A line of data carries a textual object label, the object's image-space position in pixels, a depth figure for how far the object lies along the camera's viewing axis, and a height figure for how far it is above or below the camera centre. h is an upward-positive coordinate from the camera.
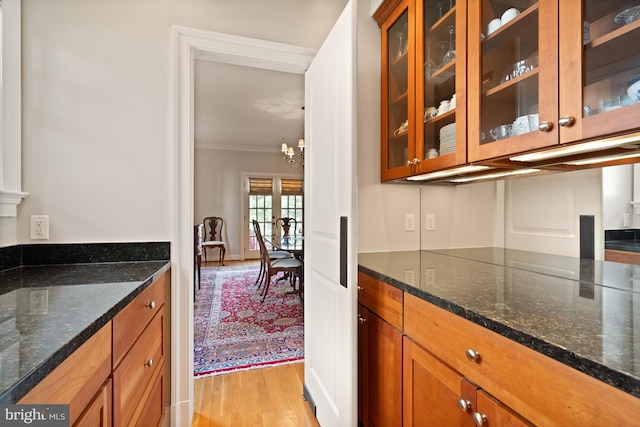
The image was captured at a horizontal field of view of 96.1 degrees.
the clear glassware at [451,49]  1.30 +0.76
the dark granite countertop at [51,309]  0.49 -0.26
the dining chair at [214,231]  6.07 -0.39
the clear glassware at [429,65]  1.42 +0.74
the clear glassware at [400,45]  1.65 +0.97
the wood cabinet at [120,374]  0.60 -0.45
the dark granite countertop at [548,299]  0.52 -0.25
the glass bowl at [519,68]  0.98 +0.52
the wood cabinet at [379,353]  1.11 -0.60
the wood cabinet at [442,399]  0.71 -0.52
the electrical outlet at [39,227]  1.39 -0.07
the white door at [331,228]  1.18 -0.08
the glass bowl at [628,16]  0.76 +0.54
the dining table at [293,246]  3.37 -0.41
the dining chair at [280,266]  3.52 -0.65
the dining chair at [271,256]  4.09 -0.64
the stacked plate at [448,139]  1.30 +0.35
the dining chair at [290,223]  6.62 -0.26
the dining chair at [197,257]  3.79 -0.64
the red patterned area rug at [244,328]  2.22 -1.11
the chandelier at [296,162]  6.62 +1.19
